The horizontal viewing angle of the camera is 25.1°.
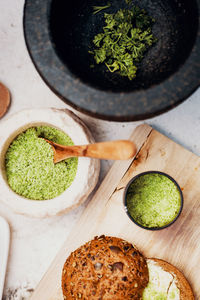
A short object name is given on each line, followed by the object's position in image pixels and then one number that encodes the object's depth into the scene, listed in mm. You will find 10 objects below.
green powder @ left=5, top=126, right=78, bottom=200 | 531
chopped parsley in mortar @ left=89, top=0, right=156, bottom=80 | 499
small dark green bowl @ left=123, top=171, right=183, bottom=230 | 504
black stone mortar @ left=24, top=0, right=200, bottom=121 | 427
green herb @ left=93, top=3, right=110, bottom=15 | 508
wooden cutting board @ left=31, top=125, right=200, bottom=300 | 535
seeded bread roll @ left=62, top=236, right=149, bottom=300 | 485
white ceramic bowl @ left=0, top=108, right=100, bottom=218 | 509
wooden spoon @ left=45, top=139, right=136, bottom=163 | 454
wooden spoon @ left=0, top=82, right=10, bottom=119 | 561
